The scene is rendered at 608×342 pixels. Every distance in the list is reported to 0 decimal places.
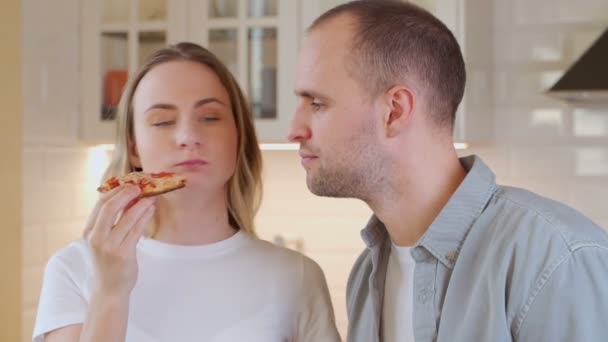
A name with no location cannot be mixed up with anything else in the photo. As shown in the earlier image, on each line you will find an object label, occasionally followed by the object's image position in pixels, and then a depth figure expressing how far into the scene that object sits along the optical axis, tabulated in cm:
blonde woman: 167
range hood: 254
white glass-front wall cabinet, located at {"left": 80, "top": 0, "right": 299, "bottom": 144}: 276
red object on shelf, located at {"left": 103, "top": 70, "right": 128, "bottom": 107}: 284
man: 149
